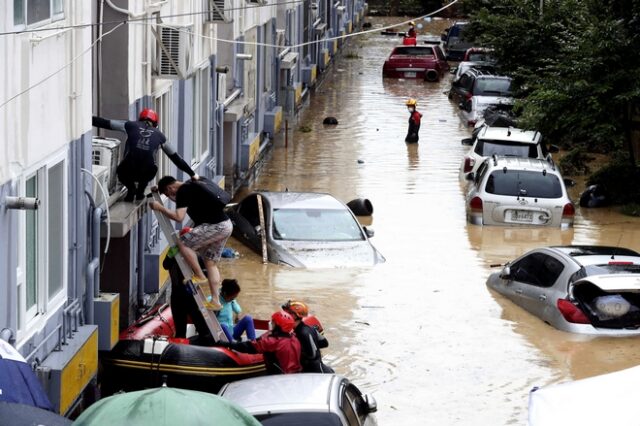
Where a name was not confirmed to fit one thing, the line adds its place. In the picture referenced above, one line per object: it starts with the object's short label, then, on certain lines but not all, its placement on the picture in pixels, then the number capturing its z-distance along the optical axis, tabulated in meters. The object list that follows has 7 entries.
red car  49.56
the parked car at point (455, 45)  57.88
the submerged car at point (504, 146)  28.91
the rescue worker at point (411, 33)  56.25
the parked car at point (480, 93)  39.12
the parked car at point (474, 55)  48.72
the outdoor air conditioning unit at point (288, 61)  36.06
